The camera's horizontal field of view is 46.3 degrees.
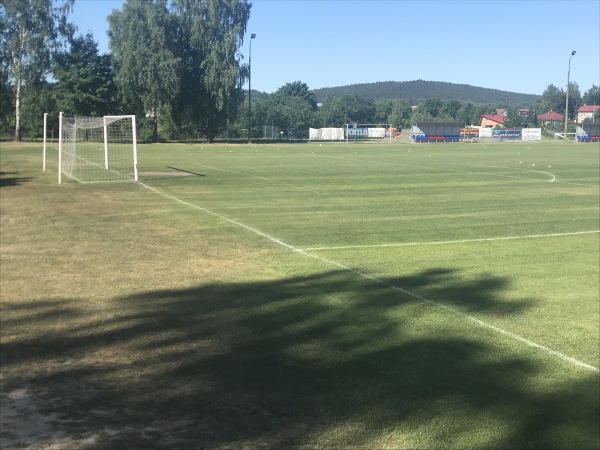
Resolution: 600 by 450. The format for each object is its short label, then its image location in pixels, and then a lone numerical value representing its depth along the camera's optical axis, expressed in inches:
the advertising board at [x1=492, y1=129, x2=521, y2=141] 3908.0
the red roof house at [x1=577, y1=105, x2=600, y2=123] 6712.6
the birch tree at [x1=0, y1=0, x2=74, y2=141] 2361.0
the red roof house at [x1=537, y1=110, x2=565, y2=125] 6353.3
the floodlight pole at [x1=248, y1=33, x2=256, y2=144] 2881.4
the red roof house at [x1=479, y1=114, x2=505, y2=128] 6835.6
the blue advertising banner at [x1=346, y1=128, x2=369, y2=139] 3868.1
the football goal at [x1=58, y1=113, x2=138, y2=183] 1111.8
